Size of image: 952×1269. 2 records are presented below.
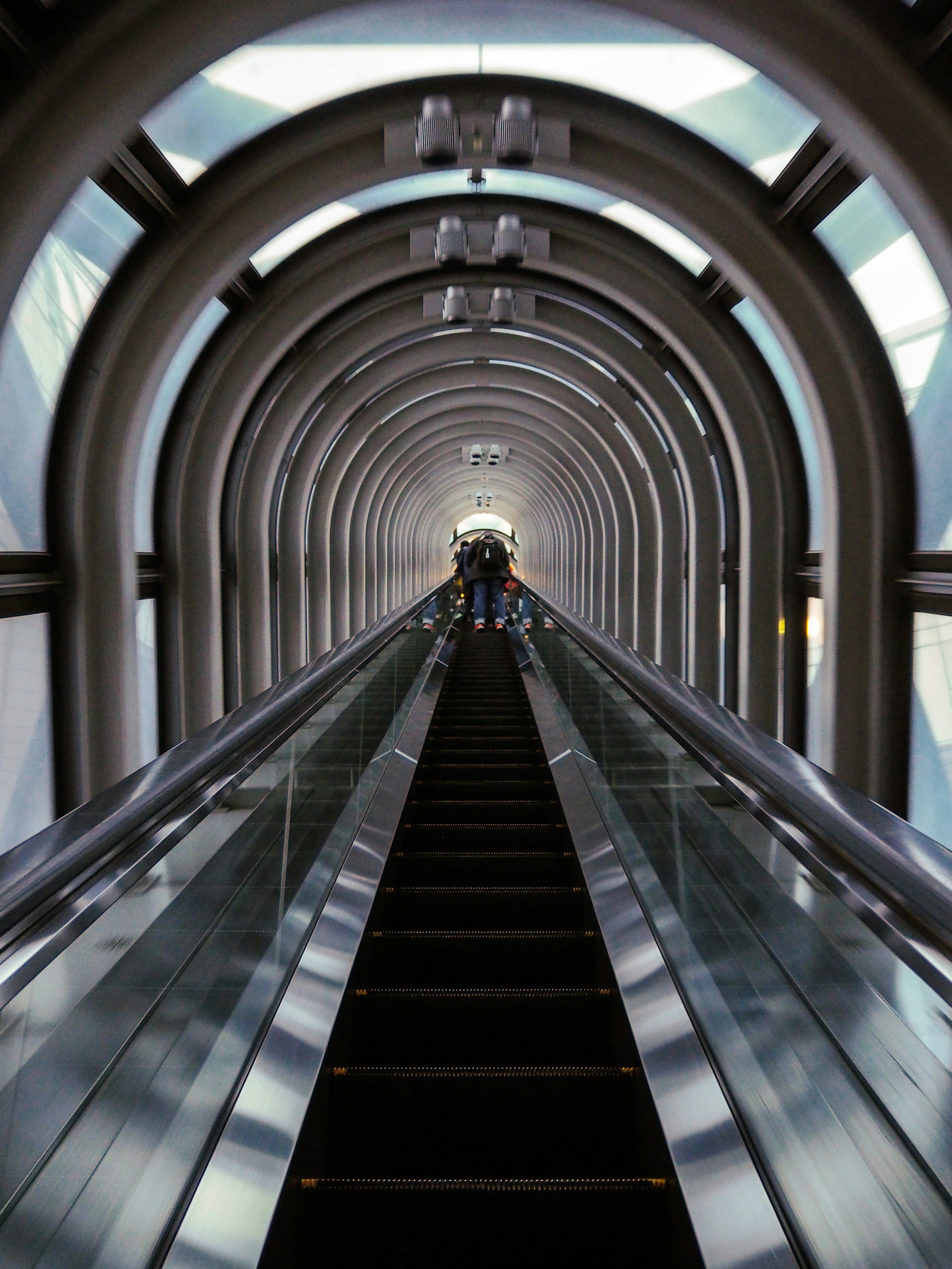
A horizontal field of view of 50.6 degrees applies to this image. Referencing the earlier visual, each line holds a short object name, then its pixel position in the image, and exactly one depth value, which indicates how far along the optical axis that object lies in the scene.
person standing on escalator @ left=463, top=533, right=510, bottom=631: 19.91
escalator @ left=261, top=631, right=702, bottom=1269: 2.60
